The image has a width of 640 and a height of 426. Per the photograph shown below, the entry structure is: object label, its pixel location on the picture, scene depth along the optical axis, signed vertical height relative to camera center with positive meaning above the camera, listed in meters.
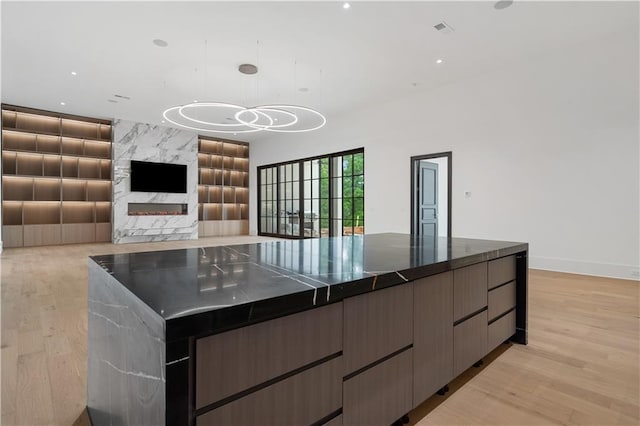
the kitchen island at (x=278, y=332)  0.89 -0.41
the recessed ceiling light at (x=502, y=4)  3.88 +2.40
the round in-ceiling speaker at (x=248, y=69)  5.63 +2.41
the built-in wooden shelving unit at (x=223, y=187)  11.01 +0.83
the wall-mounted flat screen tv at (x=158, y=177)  9.20 +0.98
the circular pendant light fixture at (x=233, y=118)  8.18 +2.43
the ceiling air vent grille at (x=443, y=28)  4.36 +2.40
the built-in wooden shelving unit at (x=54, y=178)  8.05 +0.83
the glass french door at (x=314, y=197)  8.48 +0.43
